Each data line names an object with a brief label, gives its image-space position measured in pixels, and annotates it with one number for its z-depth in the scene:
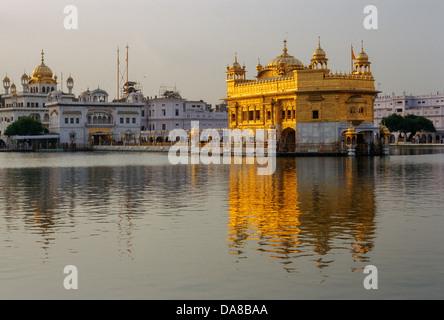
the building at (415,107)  131.00
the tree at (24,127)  102.50
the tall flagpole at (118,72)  112.97
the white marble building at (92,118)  104.88
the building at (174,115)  114.81
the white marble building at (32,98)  116.31
